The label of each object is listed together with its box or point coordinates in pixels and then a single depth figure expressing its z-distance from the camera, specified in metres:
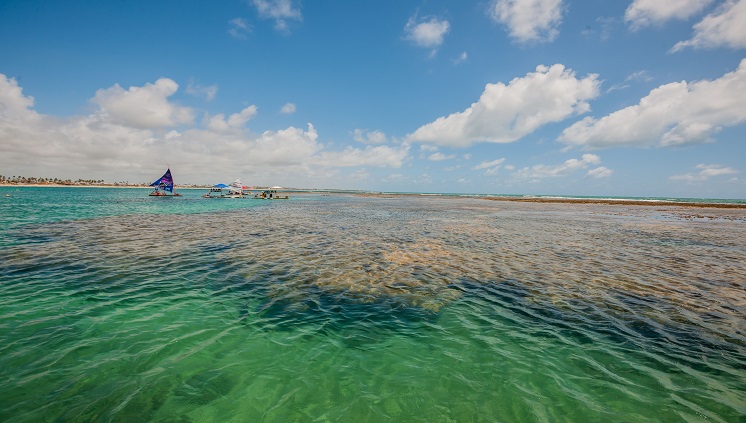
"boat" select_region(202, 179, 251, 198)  92.31
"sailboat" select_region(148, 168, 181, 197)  91.25
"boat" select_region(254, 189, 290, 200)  91.66
